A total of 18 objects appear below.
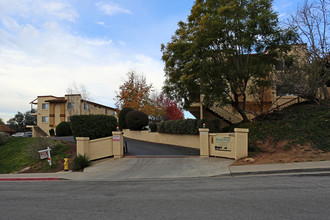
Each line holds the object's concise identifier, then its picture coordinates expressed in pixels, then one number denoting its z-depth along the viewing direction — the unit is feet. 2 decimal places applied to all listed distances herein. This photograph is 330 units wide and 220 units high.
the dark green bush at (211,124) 57.11
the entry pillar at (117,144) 50.65
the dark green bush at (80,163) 44.09
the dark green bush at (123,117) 101.40
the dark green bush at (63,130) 120.26
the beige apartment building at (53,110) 160.66
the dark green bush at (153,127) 85.53
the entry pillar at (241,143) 40.60
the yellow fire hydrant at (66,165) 44.47
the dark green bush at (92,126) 50.57
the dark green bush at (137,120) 92.32
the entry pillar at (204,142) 46.39
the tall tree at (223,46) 51.26
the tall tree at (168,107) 141.28
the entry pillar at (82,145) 46.60
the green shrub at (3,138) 68.88
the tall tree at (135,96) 116.88
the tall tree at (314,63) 57.67
